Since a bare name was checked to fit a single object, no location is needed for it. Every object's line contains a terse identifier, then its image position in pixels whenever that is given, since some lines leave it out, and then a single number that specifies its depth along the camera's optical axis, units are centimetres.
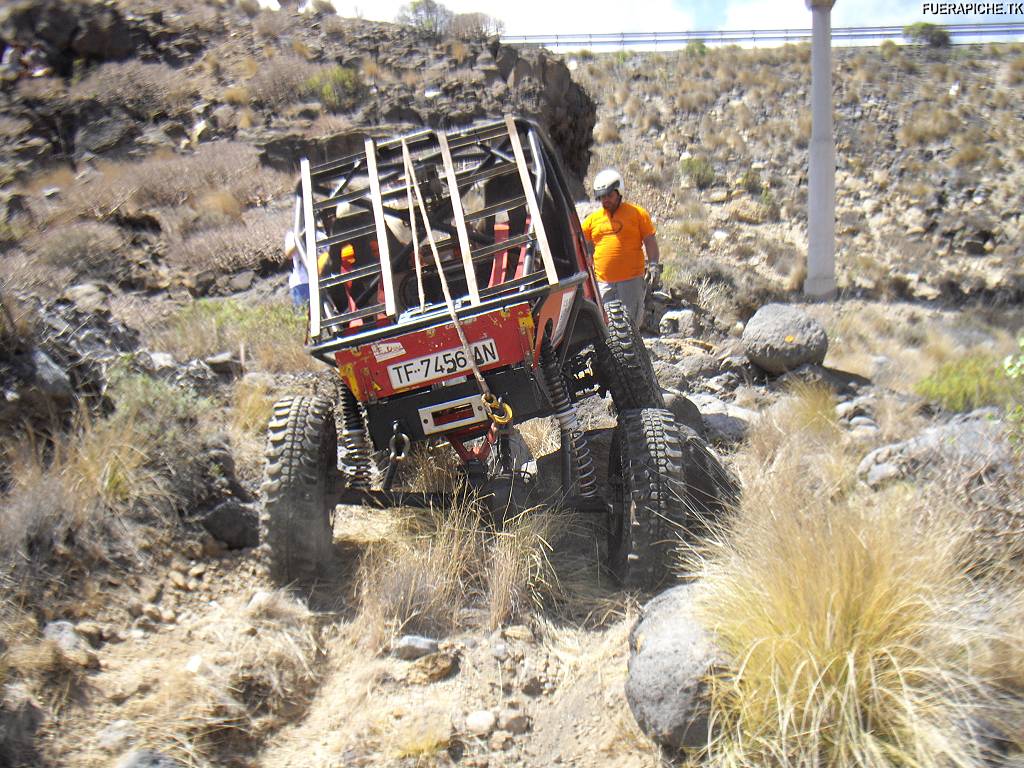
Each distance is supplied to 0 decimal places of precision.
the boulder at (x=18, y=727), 314
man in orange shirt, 770
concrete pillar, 1756
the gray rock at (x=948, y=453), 413
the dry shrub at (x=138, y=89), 1630
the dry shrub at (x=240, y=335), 738
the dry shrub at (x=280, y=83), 1700
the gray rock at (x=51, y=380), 514
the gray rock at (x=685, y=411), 665
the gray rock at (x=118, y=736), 329
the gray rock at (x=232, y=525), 502
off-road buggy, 446
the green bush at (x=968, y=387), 707
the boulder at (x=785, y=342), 877
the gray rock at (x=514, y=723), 363
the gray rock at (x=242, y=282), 998
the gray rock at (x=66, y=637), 374
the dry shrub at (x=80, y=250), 902
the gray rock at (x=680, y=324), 1151
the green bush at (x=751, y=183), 2644
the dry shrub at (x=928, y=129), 2959
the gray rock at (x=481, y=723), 359
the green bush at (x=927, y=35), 3822
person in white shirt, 636
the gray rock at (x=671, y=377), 860
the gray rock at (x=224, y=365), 714
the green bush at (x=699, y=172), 2675
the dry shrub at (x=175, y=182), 1164
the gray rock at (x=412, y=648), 408
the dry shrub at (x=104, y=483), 427
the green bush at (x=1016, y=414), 412
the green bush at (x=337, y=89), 1659
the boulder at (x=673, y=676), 315
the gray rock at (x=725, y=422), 686
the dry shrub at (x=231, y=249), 1032
